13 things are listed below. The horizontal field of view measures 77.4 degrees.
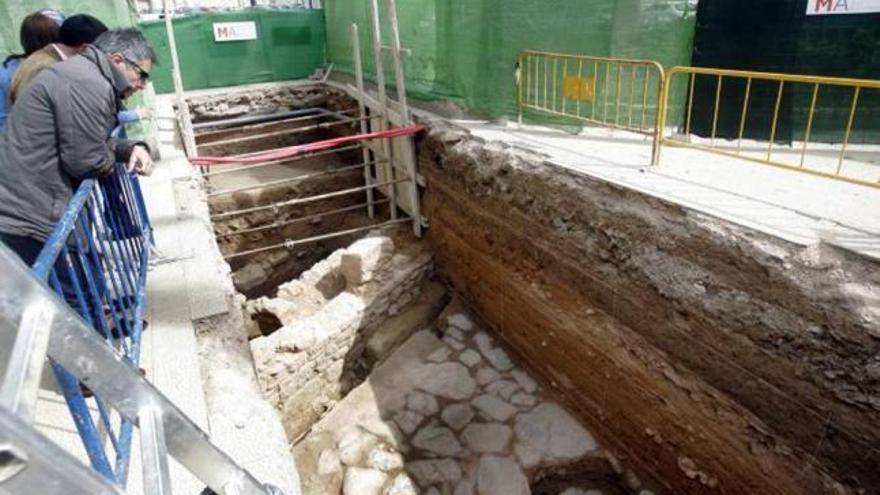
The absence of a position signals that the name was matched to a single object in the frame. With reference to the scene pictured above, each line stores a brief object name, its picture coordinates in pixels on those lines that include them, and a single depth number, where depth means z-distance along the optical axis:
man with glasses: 2.54
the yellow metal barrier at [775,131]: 4.98
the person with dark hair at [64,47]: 2.99
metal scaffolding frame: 6.48
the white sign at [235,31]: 11.31
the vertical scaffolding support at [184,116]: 6.64
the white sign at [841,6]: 5.47
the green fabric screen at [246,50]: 11.20
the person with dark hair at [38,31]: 3.62
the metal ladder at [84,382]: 0.85
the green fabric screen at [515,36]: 5.84
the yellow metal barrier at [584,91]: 5.90
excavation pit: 3.22
